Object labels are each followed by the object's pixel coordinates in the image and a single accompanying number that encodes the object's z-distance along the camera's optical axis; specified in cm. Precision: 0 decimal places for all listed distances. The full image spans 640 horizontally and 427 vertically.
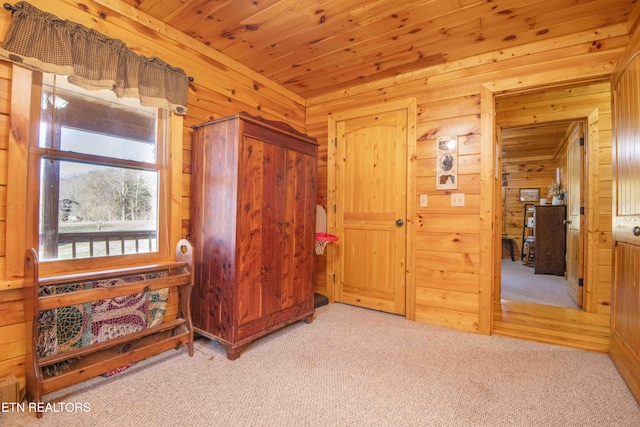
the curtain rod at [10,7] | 158
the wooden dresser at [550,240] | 504
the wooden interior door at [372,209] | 299
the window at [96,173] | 176
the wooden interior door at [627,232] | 171
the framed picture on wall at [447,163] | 268
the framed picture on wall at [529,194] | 686
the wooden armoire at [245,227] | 210
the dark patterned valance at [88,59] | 161
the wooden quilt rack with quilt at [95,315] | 153
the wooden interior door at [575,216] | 331
